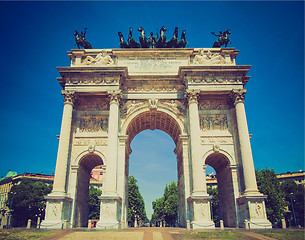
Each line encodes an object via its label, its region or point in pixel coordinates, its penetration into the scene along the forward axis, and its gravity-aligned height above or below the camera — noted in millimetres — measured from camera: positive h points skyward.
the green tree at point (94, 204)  59897 +1481
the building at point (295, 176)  74062 +9245
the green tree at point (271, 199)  41719 +1587
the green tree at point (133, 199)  57212 +2498
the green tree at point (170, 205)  64712 +1275
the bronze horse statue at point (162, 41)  28906 +18635
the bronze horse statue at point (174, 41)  28688 +18502
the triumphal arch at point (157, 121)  22286 +8729
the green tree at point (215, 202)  61719 +1658
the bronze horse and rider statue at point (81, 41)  28641 +18609
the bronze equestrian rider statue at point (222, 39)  28359 +18534
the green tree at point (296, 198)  59844 +2472
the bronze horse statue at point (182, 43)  28656 +18269
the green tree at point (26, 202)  53719 +1928
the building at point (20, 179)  72312 +8817
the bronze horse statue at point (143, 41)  28812 +18645
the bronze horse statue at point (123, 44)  28672 +18216
